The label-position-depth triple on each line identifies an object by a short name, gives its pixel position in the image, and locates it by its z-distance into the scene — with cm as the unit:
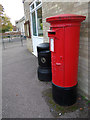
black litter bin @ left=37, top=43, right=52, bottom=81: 322
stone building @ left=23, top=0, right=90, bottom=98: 234
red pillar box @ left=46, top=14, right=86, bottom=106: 193
